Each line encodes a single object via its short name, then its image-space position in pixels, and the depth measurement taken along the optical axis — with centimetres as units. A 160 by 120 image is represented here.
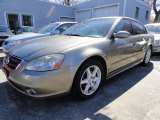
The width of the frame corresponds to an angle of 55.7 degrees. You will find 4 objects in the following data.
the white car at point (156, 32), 616
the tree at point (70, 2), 3201
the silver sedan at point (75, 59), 218
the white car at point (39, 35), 545
